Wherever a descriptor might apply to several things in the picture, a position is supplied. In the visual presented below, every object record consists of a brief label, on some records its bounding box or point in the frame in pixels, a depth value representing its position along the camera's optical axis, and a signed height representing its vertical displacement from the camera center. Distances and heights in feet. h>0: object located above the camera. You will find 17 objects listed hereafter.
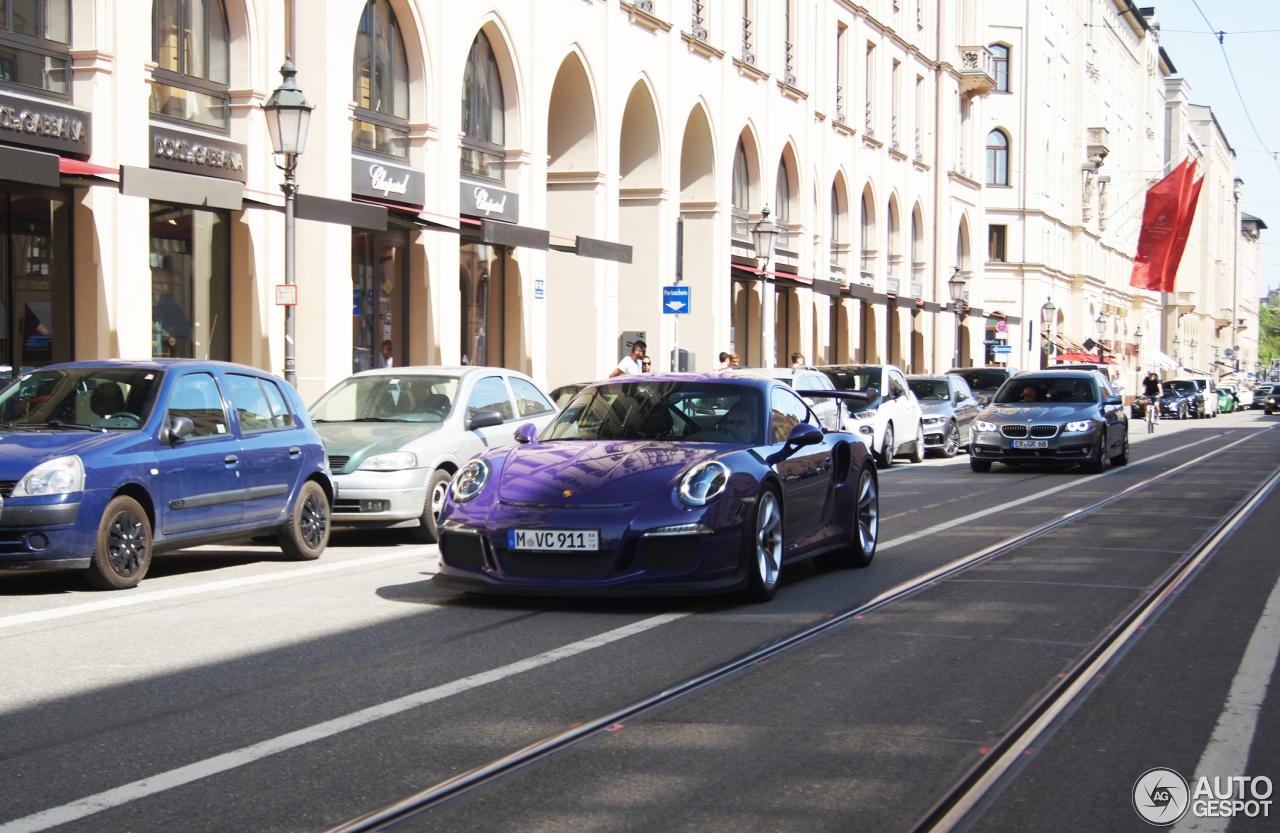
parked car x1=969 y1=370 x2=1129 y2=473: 73.31 -1.75
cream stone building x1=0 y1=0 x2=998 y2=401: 59.16 +11.98
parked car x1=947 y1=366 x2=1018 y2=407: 116.06 +0.94
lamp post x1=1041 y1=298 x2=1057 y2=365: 202.08 +10.70
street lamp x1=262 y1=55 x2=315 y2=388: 53.42 +9.54
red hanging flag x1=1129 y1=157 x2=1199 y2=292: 218.18 +24.83
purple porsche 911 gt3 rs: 26.89 -2.08
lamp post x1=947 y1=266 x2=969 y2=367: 171.63 +12.42
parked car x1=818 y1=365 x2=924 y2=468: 78.95 -1.24
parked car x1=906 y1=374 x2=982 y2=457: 93.15 -1.36
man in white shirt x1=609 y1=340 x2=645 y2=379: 77.71 +1.60
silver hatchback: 41.14 -1.17
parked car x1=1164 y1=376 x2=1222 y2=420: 228.02 -0.37
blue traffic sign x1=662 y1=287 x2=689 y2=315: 83.05 +5.21
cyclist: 155.43 +0.04
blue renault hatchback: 29.81 -1.68
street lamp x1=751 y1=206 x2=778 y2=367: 98.40 +9.88
